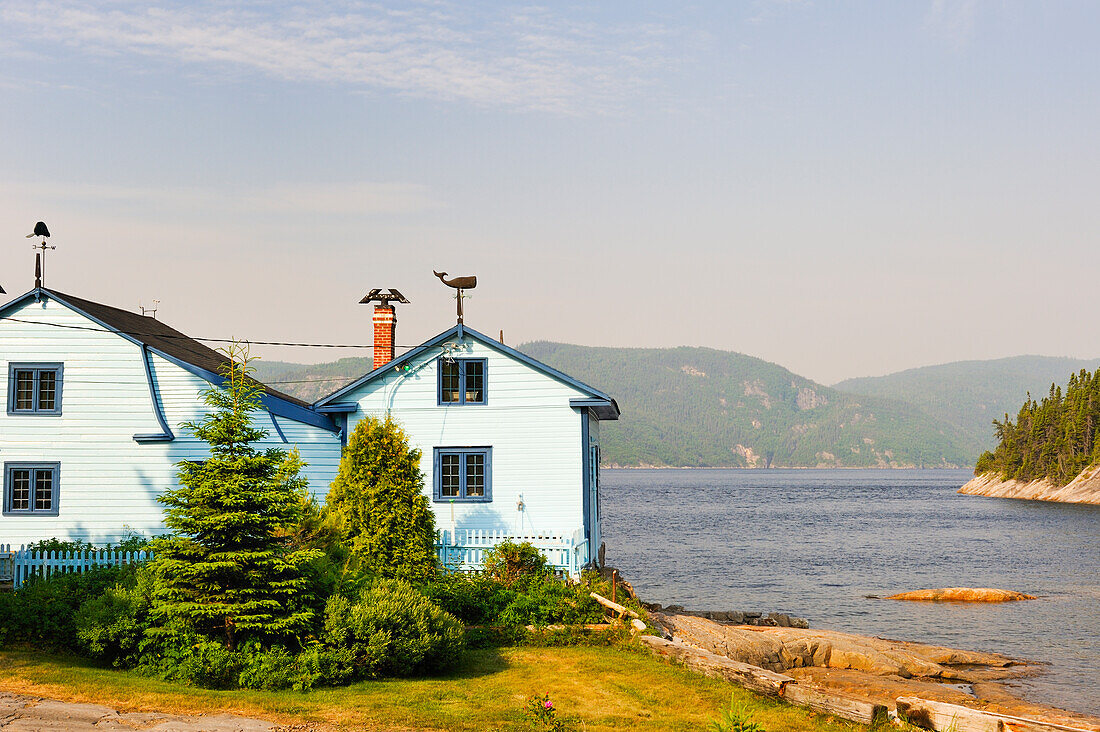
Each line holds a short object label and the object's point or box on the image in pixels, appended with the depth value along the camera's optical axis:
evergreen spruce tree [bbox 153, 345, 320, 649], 16.19
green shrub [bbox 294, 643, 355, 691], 15.38
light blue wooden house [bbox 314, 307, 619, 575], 25.33
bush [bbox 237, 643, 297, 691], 15.43
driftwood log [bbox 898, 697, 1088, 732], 13.54
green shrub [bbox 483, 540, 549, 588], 22.61
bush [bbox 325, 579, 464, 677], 16.05
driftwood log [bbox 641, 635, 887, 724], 14.91
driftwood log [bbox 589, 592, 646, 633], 19.78
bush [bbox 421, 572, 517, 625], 20.19
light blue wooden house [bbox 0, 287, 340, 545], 25.02
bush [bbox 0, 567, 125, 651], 16.91
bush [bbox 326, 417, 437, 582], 20.83
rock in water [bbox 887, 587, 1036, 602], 43.34
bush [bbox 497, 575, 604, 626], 20.12
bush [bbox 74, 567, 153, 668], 16.09
